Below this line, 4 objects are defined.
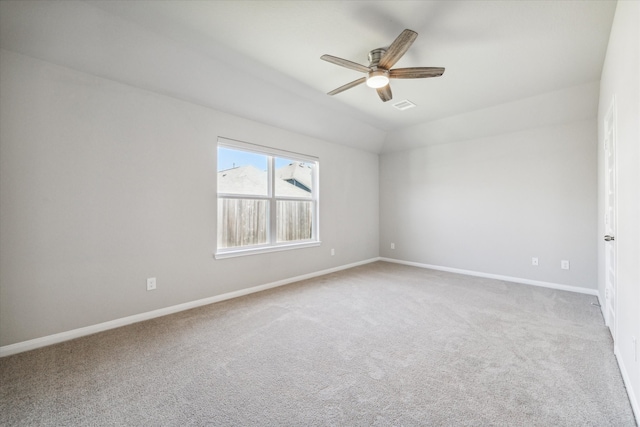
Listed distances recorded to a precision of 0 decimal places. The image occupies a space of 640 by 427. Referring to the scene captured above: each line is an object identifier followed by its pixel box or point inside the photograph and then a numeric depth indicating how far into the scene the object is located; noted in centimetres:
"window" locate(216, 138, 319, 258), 357
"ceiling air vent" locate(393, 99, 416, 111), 386
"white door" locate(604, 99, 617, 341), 218
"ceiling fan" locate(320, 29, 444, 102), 220
